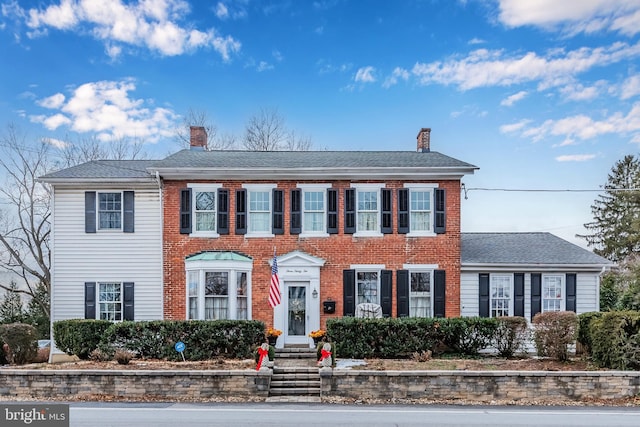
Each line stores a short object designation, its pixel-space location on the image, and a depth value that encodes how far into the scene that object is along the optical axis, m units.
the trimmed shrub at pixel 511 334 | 14.45
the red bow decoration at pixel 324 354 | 12.13
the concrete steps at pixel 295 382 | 11.65
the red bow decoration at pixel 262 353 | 12.16
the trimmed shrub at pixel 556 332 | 13.38
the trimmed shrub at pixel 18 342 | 14.17
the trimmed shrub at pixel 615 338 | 12.02
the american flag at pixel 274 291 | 14.90
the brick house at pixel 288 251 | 16.48
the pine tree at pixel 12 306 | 25.19
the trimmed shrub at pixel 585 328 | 13.92
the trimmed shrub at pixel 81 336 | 15.03
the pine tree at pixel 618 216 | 34.81
